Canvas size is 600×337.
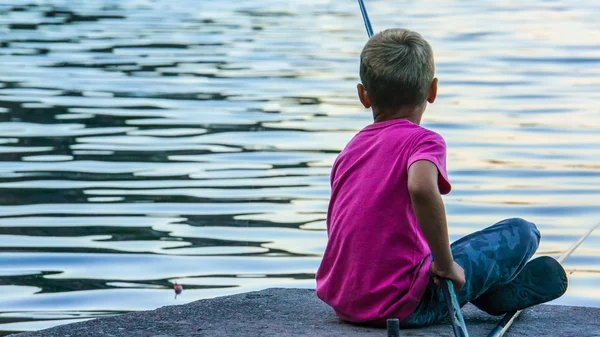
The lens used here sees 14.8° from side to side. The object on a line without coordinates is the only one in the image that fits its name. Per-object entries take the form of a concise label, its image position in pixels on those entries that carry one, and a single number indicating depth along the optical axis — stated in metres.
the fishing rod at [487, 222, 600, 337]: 7.37
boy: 6.74
